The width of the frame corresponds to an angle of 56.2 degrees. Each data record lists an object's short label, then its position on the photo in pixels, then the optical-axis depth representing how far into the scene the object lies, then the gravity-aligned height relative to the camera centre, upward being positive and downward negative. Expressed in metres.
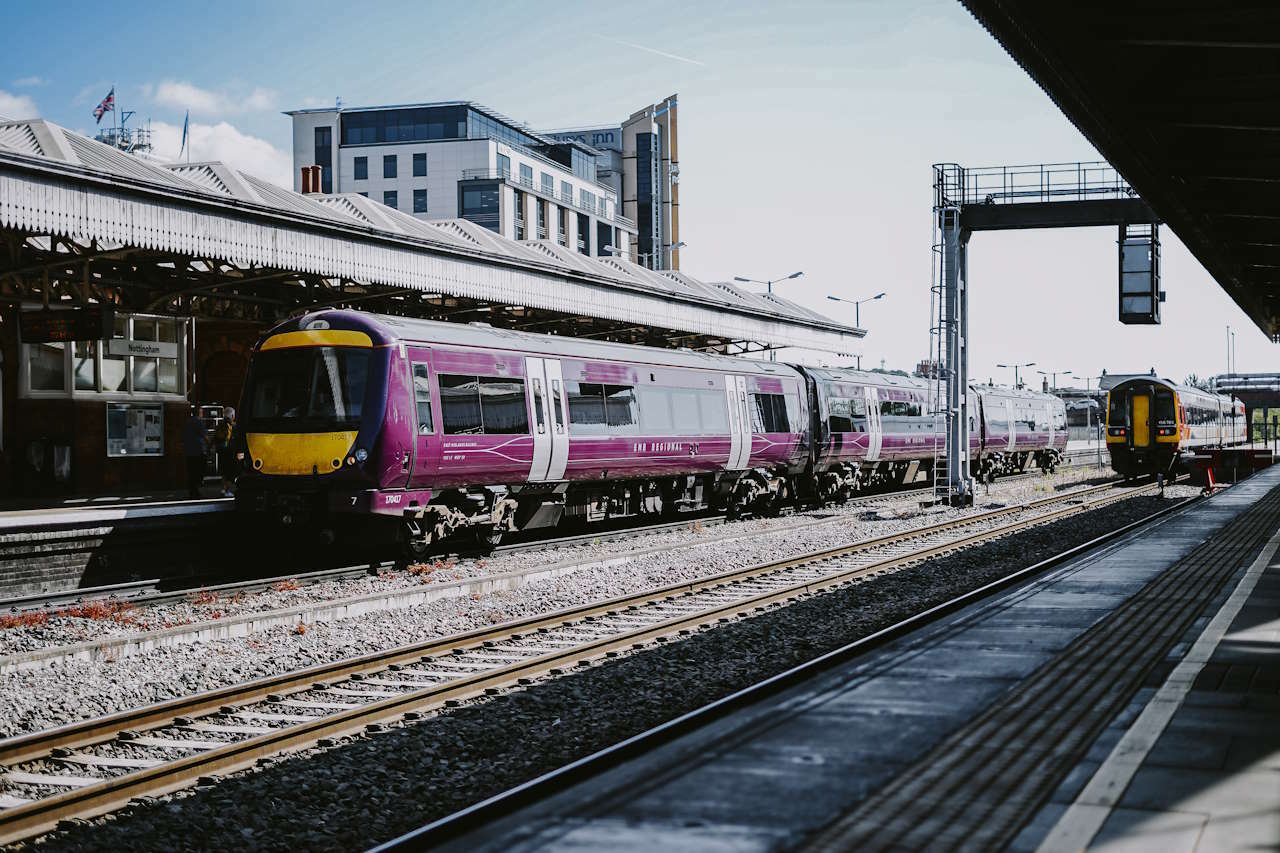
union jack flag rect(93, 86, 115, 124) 69.38 +18.64
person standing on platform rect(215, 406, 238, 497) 19.37 -0.47
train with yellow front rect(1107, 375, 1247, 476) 38.06 -0.24
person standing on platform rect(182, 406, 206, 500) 18.84 -0.46
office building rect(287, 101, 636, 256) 79.25 +17.79
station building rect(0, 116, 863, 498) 16.25 +2.52
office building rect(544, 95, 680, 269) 92.56 +19.02
